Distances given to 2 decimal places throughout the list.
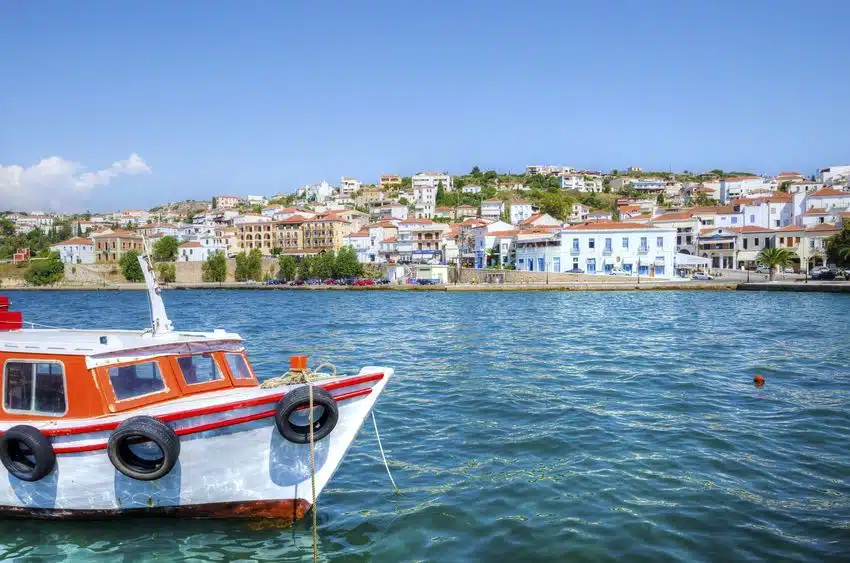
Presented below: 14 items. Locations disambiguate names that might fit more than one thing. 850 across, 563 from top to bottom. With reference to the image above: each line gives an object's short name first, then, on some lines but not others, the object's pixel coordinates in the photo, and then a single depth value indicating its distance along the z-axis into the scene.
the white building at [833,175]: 102.55
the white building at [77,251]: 111.12
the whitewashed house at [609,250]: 70.50
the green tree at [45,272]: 101.56
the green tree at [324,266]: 86.31
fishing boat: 7.71
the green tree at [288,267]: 90.56
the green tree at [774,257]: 63.38
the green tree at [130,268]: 98.81
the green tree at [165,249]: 102.50
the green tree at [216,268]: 94.56
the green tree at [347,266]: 85.00
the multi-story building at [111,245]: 108.38
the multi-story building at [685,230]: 79.94
